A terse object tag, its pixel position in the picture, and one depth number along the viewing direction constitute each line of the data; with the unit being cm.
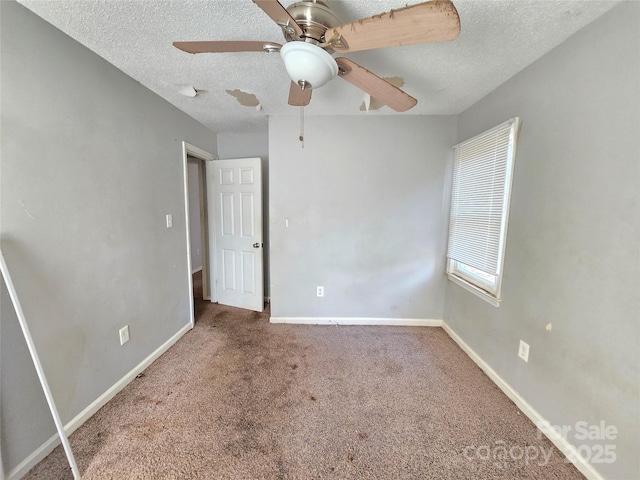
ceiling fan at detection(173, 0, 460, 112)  83
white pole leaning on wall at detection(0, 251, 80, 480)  104
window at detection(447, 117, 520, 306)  180
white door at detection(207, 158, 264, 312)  298
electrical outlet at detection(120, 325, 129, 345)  177
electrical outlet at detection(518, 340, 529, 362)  160
